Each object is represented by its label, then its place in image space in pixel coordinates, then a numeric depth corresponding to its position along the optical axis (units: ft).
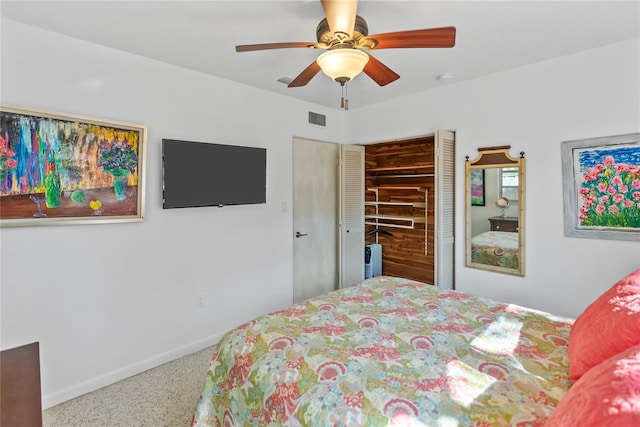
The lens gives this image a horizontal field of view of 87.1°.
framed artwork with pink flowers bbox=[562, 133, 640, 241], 7.82
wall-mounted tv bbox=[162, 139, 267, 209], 8.95
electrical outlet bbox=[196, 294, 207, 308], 9.88
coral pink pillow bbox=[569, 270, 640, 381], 3.65
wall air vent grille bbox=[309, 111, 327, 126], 12.89
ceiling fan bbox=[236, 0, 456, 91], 5.07
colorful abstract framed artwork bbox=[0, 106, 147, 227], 6.68
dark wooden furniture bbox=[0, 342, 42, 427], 3.60
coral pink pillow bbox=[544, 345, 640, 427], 2.37
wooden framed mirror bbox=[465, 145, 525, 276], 9.61
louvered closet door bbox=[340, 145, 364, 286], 13.24
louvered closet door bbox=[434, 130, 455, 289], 10.53
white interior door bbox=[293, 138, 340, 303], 12.62
